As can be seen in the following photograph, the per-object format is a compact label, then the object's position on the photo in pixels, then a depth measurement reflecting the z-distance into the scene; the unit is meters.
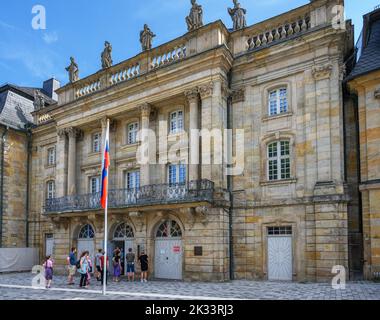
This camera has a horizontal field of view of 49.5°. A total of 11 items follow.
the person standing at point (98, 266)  19.07
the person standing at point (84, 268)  16.39
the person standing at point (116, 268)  18.45
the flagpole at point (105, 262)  13.55
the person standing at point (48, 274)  16.25
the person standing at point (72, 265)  17.74
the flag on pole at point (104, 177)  14.41
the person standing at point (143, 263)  18.23
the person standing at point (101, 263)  17.43
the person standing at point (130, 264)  18.59
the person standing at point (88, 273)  16.60
